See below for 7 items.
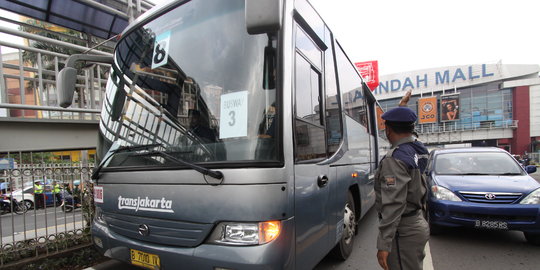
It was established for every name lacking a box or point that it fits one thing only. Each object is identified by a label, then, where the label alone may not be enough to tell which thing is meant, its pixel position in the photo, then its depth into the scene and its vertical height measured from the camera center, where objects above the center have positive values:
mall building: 39.91 +2.83
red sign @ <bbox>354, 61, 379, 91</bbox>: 20.08 +4.05
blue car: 4.19 -1.14
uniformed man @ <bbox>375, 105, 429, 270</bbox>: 2.05 -0.53
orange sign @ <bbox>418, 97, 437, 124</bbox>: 44.78 +2.45
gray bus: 2.15 -0.10
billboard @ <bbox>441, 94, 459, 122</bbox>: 43.19 +2.61
